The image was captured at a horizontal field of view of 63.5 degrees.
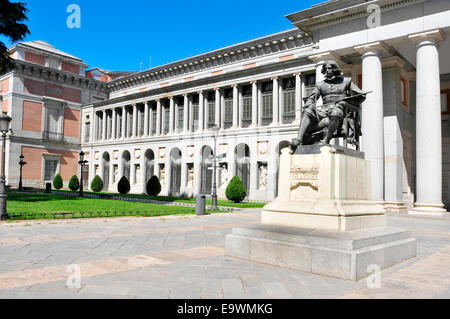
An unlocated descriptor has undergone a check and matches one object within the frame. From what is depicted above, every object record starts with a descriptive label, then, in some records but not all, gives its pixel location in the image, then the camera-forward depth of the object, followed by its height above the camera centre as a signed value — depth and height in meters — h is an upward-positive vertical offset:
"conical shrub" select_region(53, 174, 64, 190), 45.72 -0.06
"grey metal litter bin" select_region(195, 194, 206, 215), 17.61 -1.04
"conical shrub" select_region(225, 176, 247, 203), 28.81 -0.61
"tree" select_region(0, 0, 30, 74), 21.17 +9.30
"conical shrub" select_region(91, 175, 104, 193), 42.31 -0.25
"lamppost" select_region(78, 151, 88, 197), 34.42 +2.28
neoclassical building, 20.20 +7.22
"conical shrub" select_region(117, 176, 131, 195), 38.38 -0.41
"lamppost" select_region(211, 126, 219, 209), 21.66 -0.45
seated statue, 7.41 +1.51
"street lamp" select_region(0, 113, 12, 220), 13.69 -0.04
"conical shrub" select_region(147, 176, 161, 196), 36.66 -0.36
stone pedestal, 5.90 -0.80
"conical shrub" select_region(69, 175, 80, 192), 43.03 -0.17
